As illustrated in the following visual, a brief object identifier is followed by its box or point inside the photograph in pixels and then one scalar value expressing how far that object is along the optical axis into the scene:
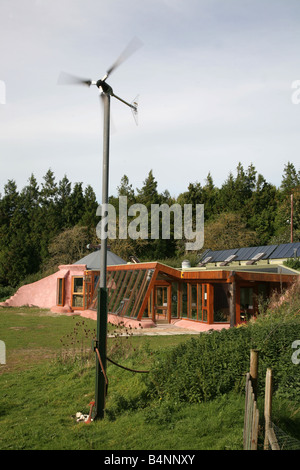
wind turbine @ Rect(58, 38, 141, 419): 7.15
